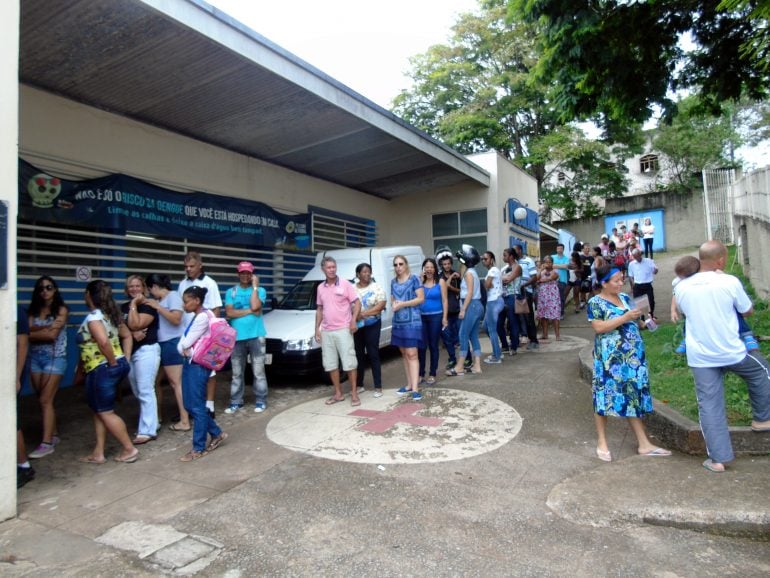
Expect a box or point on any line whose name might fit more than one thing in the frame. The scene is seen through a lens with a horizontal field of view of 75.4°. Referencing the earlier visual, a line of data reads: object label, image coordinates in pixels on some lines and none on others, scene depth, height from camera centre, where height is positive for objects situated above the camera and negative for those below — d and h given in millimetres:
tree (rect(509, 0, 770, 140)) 6871 +3602
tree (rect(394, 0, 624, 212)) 22078 +9502
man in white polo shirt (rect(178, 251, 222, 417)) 5480 +395
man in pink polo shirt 5953 -108
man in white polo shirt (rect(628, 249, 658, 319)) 9180 +550
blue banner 6457 +1732
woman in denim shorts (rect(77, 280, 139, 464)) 4258 -353
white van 6844 -4
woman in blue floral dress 4000 -513
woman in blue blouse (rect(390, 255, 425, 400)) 6129 -101
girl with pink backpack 4434 -473
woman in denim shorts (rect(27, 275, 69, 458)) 4551 -236
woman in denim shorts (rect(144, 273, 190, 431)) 5320 -122
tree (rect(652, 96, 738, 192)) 26391 +8263
